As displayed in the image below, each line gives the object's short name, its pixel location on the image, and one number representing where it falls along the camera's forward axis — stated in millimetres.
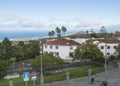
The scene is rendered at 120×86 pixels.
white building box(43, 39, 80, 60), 38089
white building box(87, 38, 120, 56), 39269
